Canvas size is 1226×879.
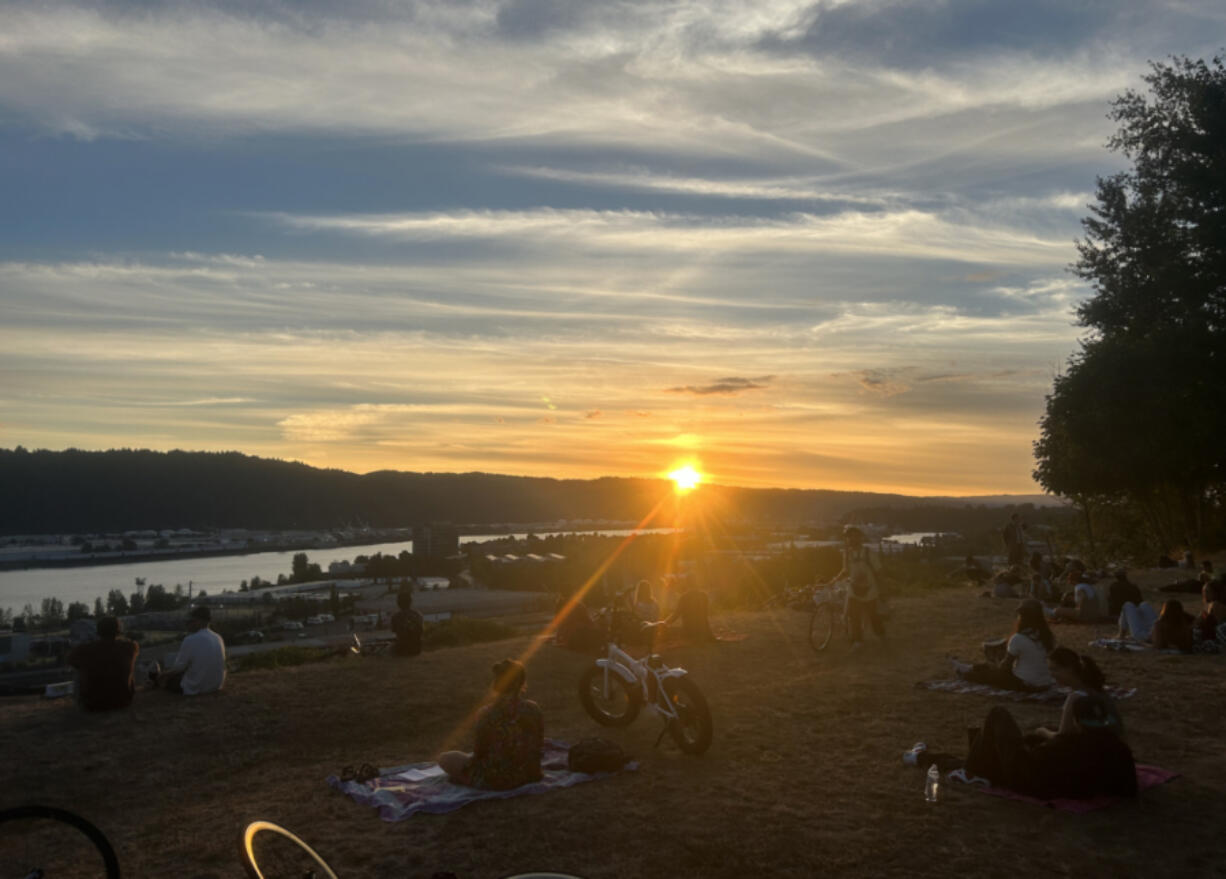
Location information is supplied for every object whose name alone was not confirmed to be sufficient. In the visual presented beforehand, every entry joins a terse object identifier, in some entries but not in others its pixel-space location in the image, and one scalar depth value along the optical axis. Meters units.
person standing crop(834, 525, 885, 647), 15.57
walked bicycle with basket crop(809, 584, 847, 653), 15.72
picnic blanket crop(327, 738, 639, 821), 7.14
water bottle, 7.00
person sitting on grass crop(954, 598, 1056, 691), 10.62
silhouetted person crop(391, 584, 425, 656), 15.04
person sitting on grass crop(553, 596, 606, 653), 15.11
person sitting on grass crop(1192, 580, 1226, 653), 13.74
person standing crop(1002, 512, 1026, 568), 27.09
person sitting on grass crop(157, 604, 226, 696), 11.90
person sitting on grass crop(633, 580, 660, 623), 16.61
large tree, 26.58
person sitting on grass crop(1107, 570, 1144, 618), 16.08
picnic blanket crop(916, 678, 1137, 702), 10.64
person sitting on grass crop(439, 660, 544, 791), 7.55
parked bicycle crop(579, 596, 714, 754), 8.69
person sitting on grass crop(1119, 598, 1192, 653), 13.87
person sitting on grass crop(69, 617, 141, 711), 10.95
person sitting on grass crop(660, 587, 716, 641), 16.36
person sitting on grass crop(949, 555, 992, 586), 27.05
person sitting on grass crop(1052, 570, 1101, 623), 17.05
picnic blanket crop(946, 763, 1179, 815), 6.71
